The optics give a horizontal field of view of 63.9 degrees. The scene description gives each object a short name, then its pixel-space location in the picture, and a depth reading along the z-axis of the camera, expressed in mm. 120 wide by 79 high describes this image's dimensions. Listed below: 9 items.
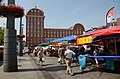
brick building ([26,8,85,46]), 59716
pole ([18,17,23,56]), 14534
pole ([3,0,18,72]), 5932
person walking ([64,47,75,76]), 5192
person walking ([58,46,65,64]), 8485
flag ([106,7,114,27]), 9363
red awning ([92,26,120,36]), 4851
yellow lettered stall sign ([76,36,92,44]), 5603
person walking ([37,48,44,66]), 7885
